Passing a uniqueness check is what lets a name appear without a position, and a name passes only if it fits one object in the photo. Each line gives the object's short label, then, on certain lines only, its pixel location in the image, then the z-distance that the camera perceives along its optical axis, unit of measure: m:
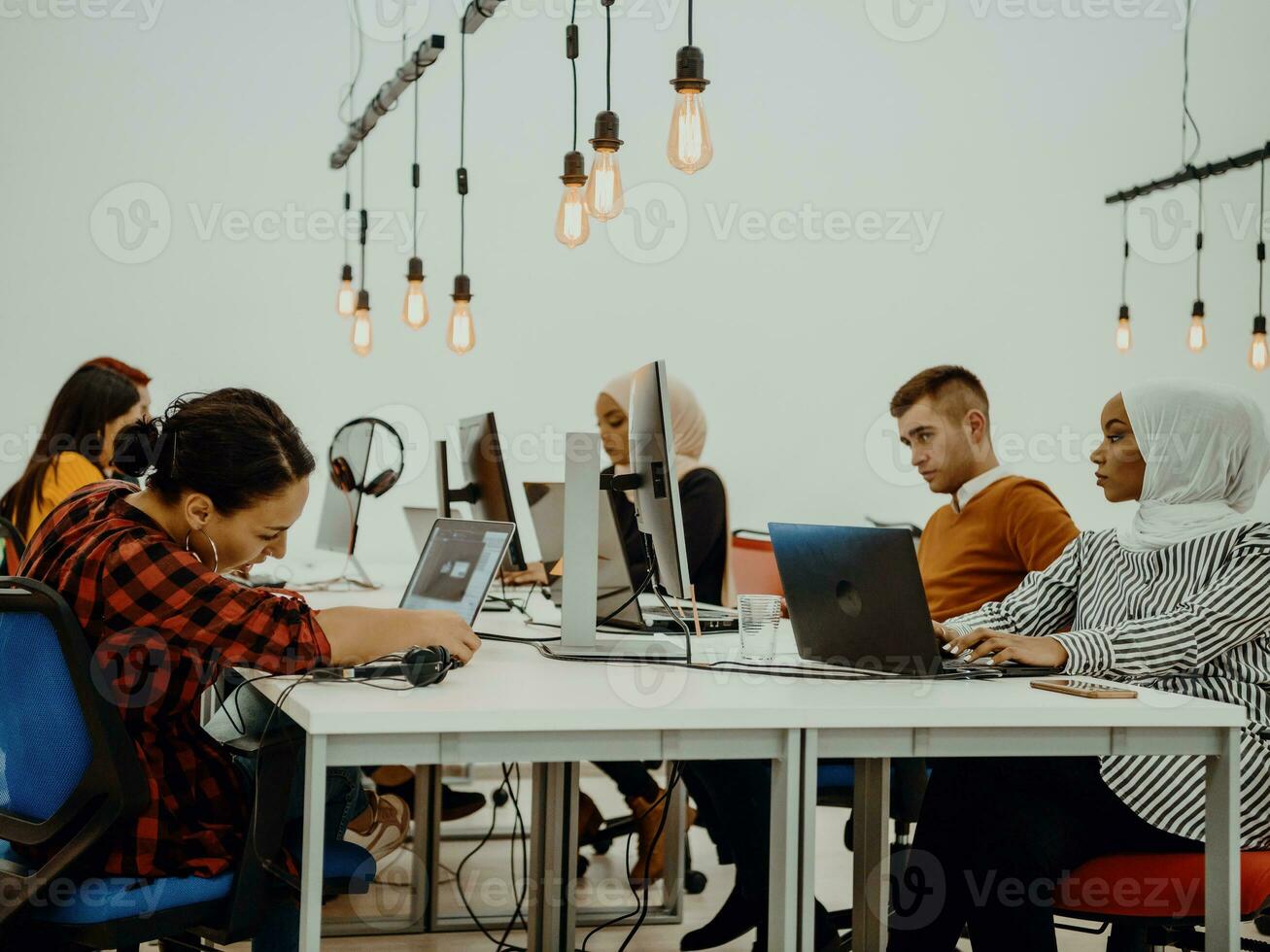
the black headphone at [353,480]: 3.78
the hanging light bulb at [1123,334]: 5.22
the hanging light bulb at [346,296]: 4.62
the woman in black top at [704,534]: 3.16
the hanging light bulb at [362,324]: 4.57
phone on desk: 1.70
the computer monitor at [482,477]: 2.79
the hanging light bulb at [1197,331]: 5.18
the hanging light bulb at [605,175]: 2.71
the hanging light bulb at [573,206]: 3.12
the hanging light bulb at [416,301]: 4.37
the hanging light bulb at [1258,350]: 5.14
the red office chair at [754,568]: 3.24
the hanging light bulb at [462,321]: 4.27
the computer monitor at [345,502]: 3.79
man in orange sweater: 2.64
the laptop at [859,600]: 1.77
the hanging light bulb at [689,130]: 2.47
